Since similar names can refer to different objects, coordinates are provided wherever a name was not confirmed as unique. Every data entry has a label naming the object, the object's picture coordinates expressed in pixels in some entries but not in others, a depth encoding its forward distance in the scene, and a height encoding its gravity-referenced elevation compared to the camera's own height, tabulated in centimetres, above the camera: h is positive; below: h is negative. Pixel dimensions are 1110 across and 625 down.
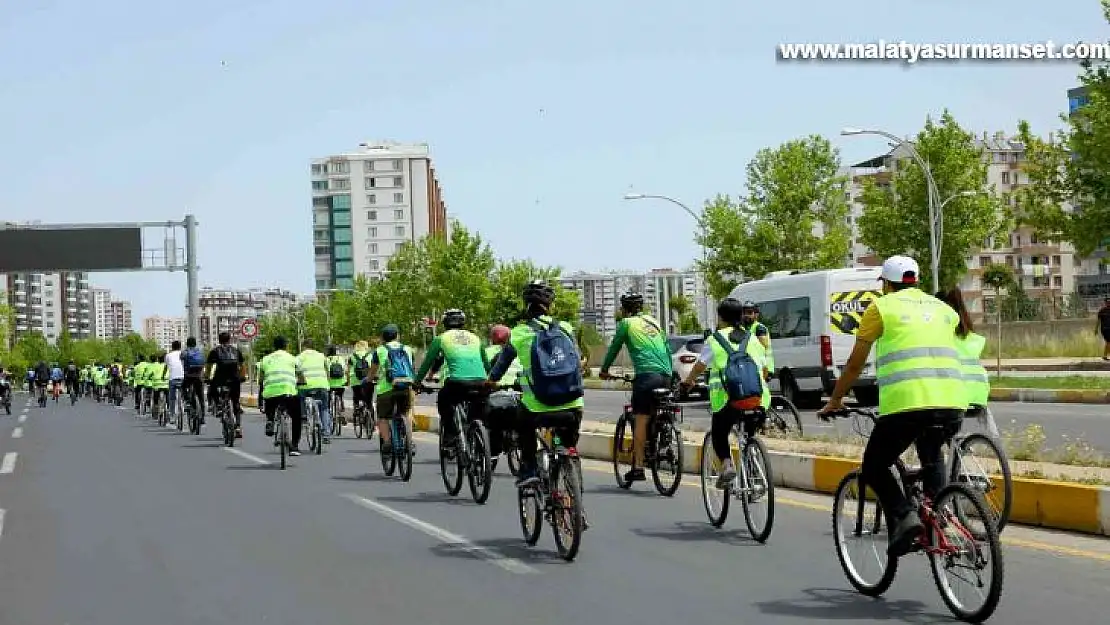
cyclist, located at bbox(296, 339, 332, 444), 1956 -18
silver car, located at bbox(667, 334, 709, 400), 3481 -17
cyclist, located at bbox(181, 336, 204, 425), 2841 -16
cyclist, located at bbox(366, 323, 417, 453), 1597 -31
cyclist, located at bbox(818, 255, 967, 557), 709 -22
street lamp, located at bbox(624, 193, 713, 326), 4559 +400
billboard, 4912 +406
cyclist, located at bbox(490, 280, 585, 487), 968 -38
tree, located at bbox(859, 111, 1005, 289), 6072 +567
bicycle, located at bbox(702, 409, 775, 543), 1001 -93
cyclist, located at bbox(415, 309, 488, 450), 1416 -16
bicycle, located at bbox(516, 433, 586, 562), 920 -96
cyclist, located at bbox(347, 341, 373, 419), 2475 -29
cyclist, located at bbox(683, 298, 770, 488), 1055 -19
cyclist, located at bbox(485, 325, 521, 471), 1382 -57
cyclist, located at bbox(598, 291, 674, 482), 1331 -7
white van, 2616 +42
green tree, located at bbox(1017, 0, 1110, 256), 3356 +405
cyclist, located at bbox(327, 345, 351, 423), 2586 -33
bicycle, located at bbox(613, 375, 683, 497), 1320 -85
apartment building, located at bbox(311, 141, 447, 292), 15450 +1628
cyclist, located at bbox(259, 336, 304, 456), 1839 -33
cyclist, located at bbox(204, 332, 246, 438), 2362 -13
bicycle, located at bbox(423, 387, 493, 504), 1298 -94
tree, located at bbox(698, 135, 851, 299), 6144 +553
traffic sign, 3891 +87
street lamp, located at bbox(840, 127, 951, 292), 3788 +543
